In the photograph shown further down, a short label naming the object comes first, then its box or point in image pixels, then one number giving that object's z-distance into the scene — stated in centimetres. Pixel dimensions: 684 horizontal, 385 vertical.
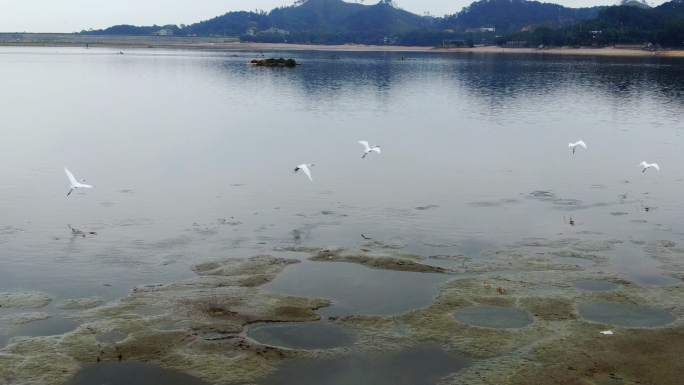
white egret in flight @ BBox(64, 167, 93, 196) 1588
